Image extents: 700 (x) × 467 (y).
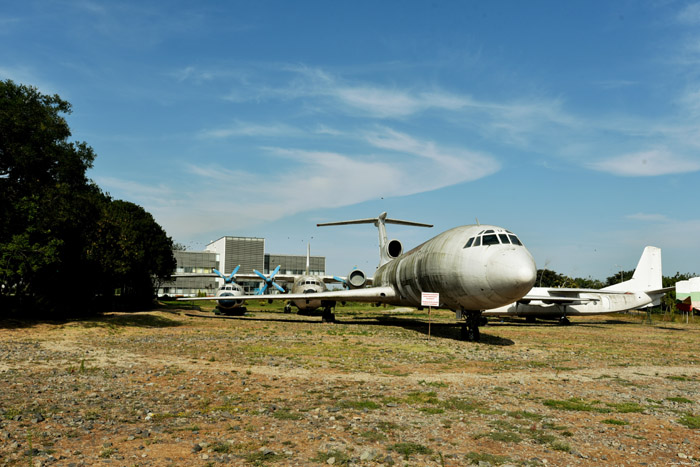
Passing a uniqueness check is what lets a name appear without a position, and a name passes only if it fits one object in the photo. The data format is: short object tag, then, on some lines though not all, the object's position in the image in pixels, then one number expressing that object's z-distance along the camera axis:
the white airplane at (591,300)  35.22
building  116.62
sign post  18.94
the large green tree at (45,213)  21.77
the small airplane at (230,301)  32.59
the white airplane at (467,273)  15.42
